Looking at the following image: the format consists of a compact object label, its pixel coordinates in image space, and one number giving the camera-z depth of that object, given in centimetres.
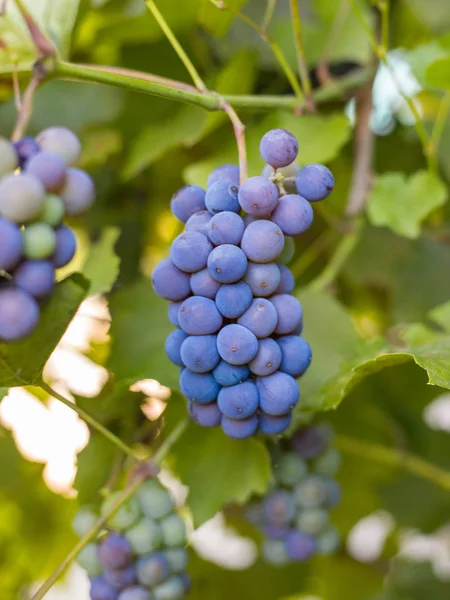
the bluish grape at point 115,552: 61
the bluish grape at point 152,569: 62
